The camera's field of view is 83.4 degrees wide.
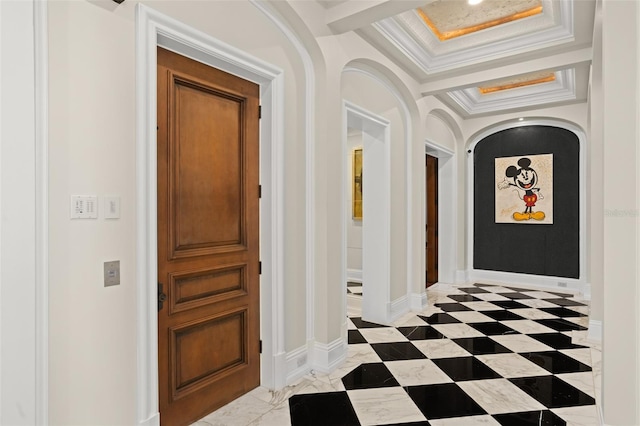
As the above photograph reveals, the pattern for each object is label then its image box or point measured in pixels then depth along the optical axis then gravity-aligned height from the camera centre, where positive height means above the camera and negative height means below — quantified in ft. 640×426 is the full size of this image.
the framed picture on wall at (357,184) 23.11 +1.78
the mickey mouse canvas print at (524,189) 20.15 +1.30
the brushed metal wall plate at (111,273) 5.78 -1.01
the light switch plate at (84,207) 5.40 +0.06
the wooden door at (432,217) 21.53 -0.34
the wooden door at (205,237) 6.86 -0.56
